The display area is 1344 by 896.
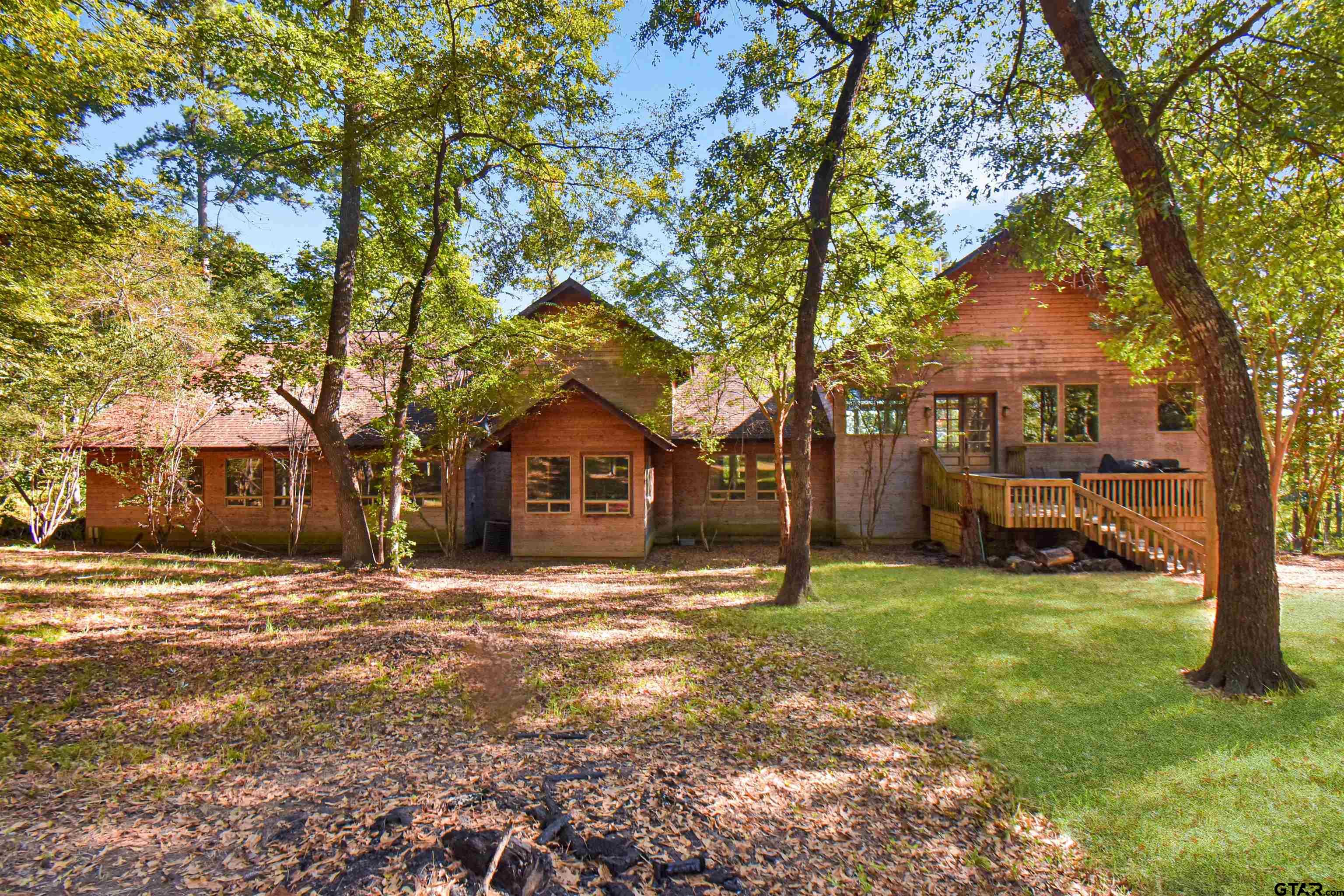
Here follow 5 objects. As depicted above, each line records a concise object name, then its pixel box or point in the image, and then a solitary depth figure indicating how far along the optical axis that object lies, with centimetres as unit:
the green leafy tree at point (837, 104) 865
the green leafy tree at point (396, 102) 945
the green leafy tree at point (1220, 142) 539
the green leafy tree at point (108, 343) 1037
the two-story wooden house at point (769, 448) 1444
